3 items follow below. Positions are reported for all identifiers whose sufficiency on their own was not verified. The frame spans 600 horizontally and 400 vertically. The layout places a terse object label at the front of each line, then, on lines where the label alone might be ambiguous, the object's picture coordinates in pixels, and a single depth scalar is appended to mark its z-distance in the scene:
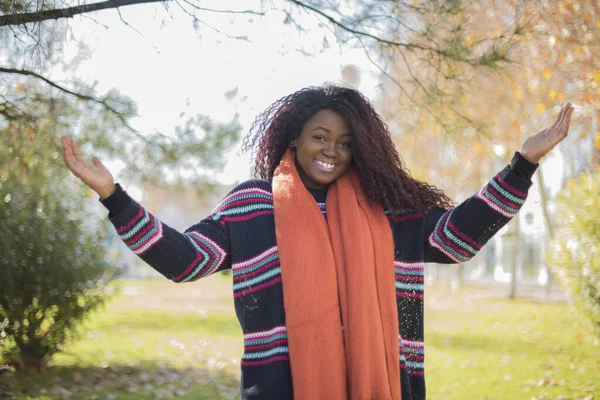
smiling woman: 2.22
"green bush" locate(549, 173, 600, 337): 5.39
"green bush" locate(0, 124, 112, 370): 5.57
